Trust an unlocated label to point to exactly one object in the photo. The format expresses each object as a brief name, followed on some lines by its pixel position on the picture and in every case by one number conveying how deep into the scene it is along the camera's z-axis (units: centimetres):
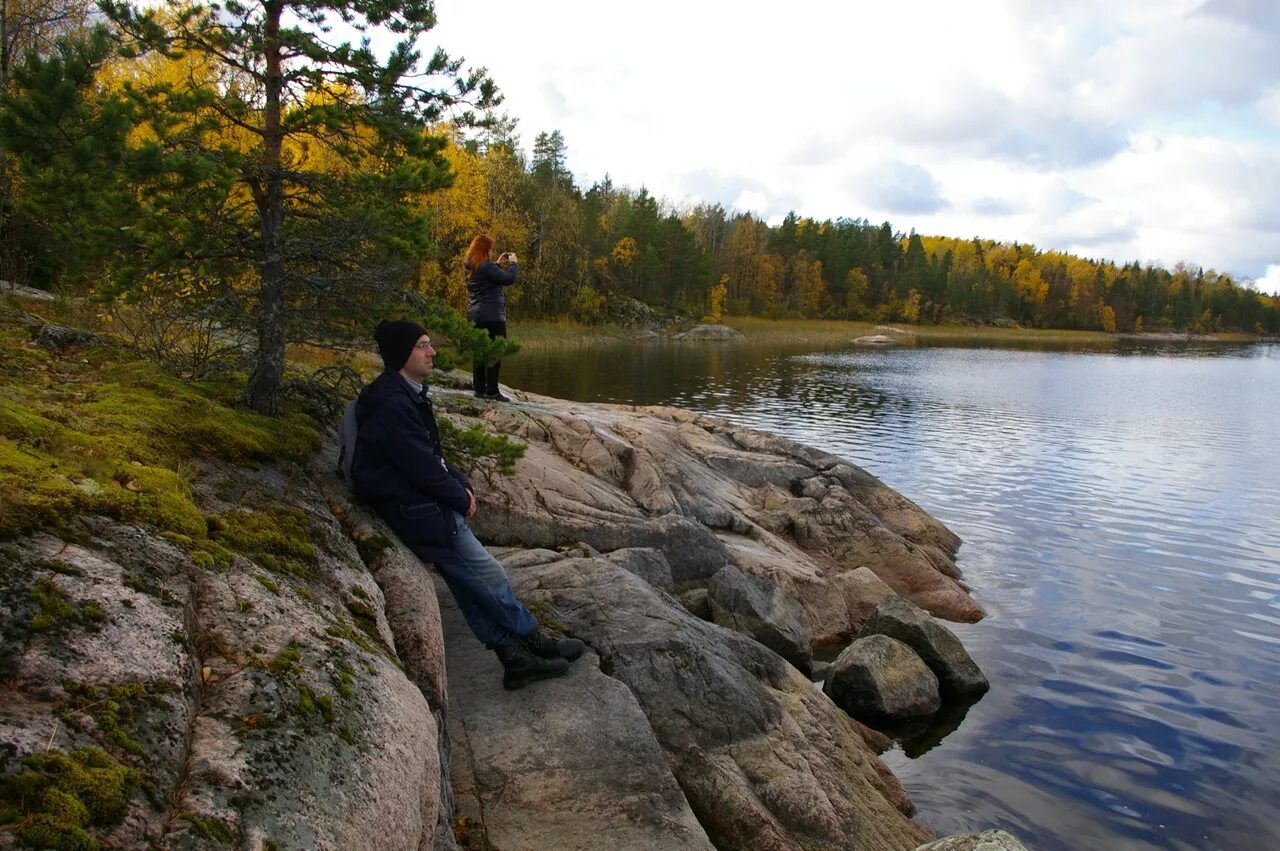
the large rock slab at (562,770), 507
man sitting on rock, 577
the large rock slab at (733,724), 602
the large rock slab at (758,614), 1027
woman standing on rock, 1256
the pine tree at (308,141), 719
